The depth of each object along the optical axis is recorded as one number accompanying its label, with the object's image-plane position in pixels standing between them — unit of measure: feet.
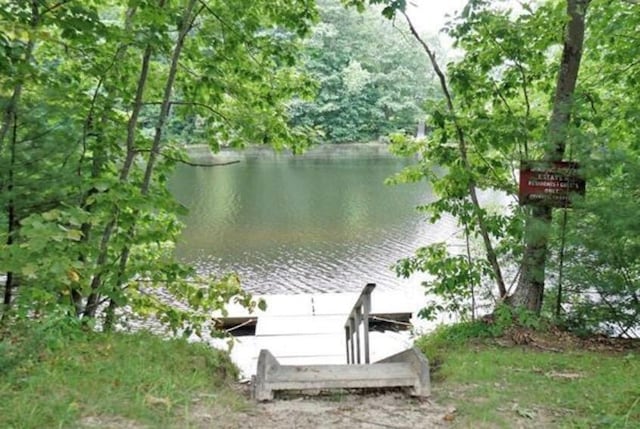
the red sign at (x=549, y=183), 14.19
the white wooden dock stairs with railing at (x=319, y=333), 11.12
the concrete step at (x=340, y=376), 10.15
